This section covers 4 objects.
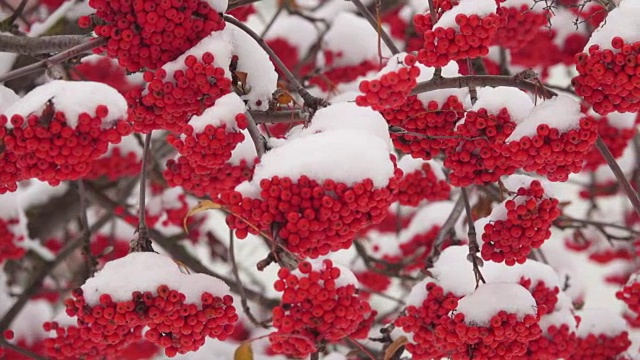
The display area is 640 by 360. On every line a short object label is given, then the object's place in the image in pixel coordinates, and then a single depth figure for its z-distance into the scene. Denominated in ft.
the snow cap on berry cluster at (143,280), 7.74
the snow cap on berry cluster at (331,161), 7.41
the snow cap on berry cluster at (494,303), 7.88
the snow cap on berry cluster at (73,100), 7.44
